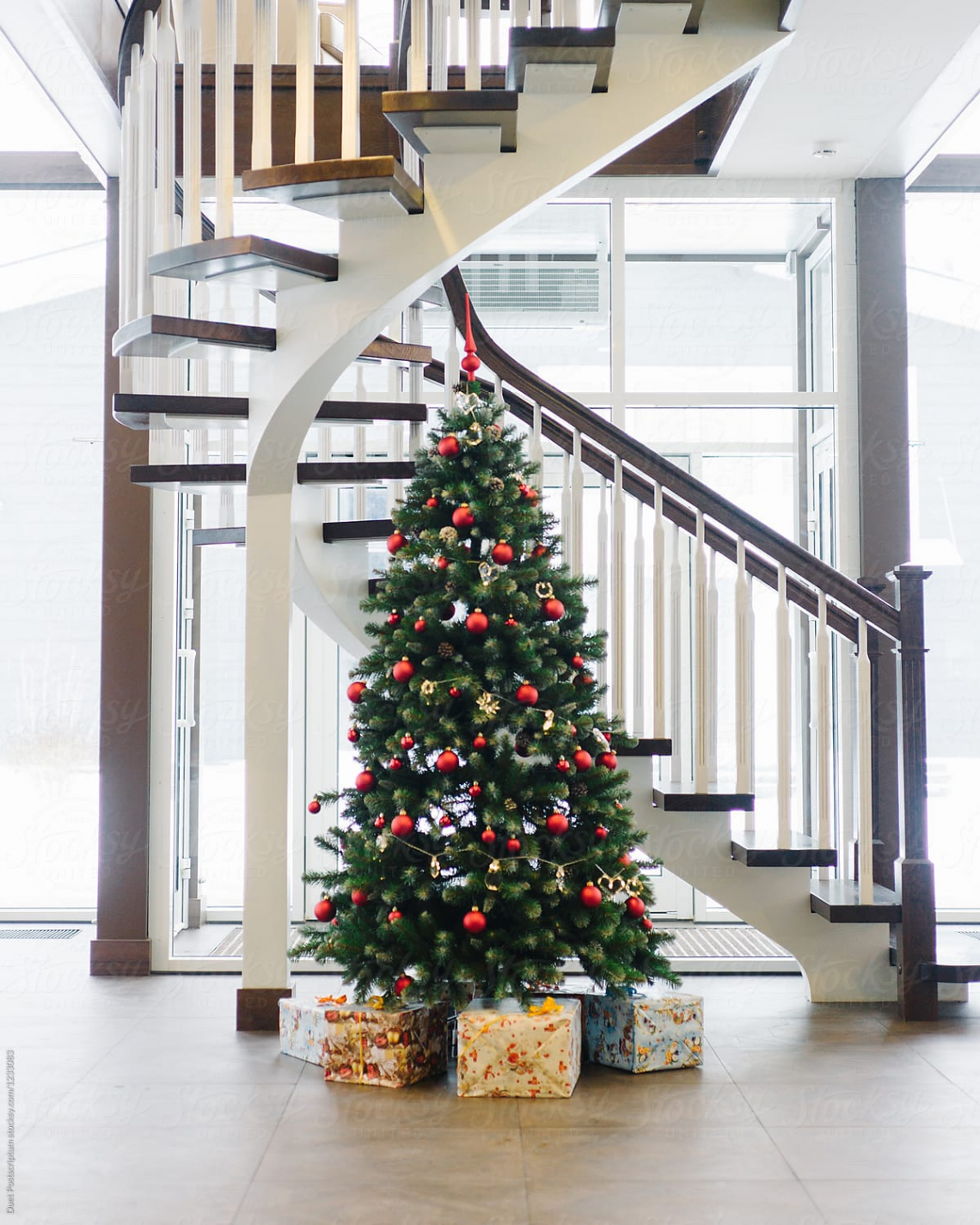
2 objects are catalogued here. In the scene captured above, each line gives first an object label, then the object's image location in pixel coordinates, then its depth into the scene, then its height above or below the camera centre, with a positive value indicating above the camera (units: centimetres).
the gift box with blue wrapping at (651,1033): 301 -98
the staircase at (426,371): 301 +86
